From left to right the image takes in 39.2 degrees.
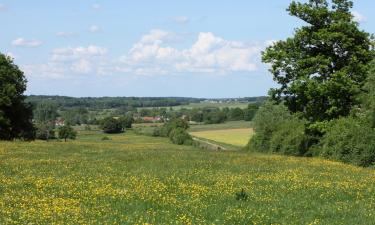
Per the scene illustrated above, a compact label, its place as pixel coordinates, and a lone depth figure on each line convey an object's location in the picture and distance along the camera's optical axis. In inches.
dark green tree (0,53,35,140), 2947.8
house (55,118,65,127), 7153.5
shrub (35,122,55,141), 5408.5
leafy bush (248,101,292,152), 4077.3
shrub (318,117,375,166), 1432.1
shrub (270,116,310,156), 1960.1
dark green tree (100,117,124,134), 6417.3
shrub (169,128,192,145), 4753.9
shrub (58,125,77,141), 5418.3
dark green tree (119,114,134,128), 6722.9
